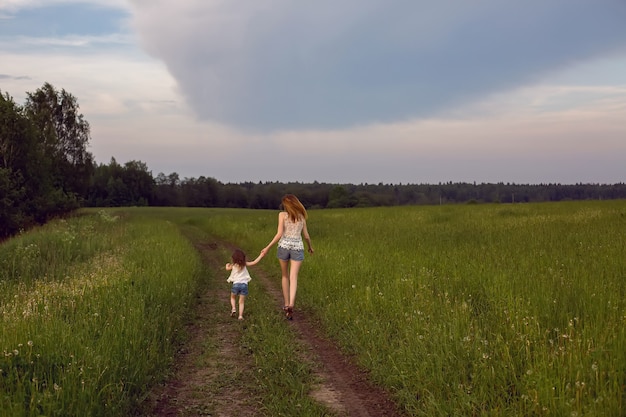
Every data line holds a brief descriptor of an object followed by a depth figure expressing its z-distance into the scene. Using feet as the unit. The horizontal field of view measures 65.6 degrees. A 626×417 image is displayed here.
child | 34.22
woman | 34.96
